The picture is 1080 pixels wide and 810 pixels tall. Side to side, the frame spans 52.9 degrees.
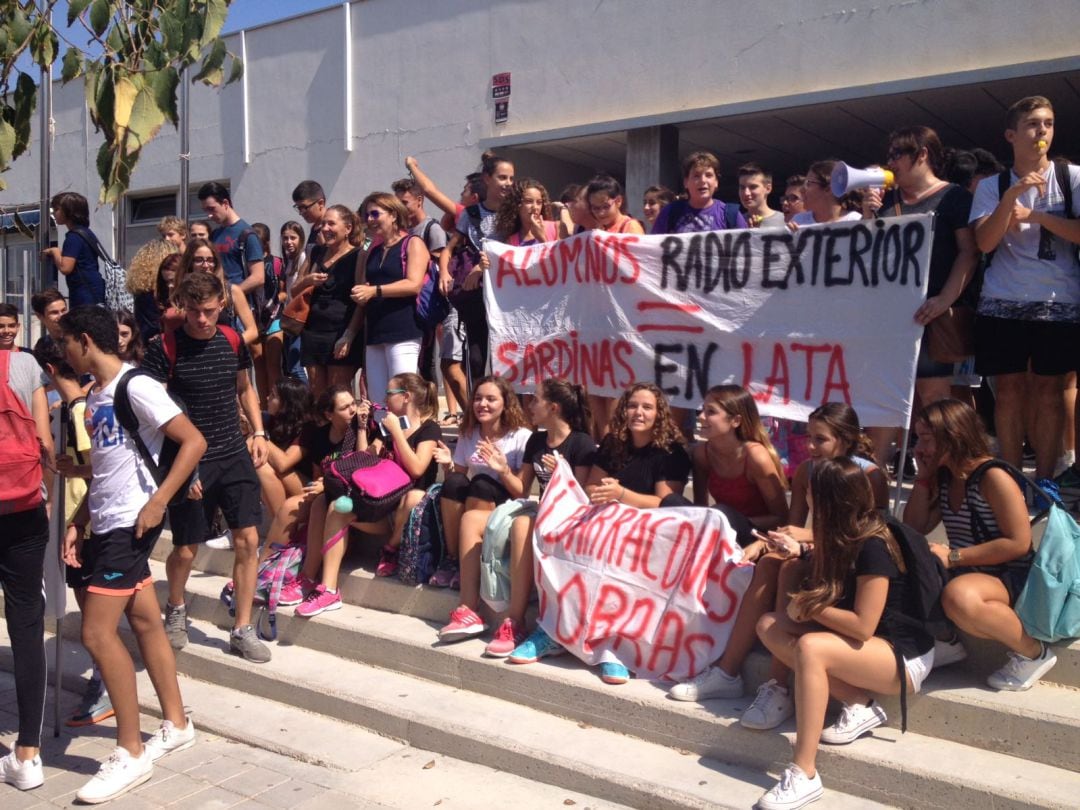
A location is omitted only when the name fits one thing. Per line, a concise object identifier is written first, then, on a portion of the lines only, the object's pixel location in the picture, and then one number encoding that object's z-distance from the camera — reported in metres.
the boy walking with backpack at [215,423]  5.56
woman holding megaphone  5.16
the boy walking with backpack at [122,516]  4.49
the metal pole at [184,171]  9.62
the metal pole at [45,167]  5.06
